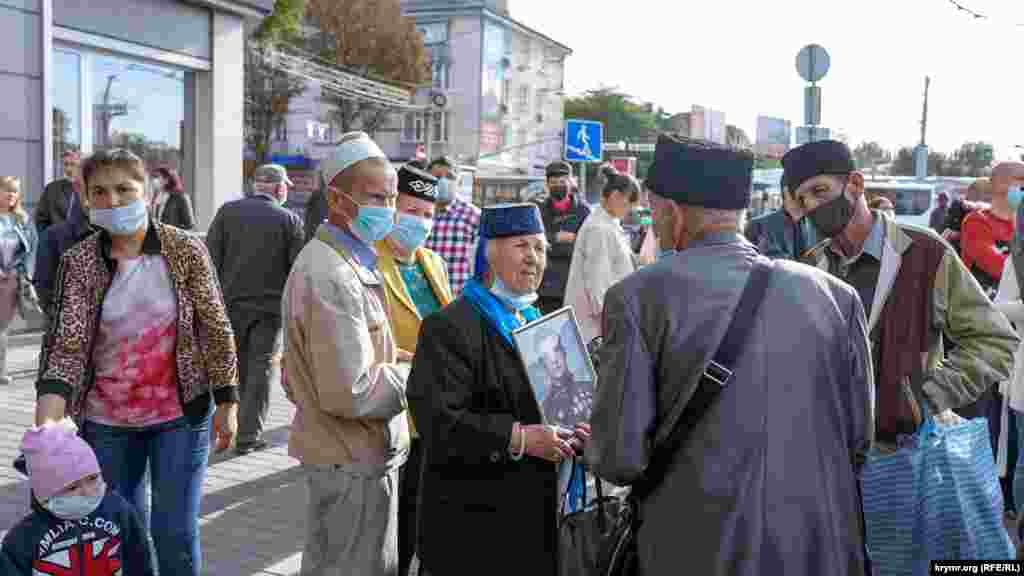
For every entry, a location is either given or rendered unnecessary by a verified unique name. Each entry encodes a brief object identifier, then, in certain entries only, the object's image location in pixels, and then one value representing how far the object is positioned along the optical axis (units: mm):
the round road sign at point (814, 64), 10328
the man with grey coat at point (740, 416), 2381
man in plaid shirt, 7582
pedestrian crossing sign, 17359
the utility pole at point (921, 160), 36219
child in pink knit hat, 3371
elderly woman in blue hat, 3150
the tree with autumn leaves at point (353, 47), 49750
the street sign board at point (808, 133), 10016
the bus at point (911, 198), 31109
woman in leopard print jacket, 3713
